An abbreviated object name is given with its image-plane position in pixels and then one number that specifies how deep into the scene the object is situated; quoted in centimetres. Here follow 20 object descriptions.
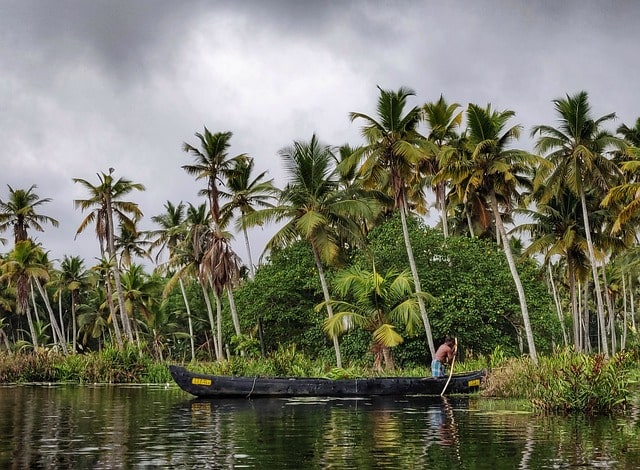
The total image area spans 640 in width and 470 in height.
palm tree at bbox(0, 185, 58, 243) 5006
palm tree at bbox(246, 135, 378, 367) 3469
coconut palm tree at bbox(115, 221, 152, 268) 5266
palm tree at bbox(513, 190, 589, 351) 3931
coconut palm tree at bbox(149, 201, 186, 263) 5134
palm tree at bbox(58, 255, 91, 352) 5859
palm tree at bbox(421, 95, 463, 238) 4050
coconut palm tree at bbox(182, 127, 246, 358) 3975
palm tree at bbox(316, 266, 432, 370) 3014
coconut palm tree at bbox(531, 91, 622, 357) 3569
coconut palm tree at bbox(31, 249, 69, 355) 4907
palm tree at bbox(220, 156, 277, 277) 4181
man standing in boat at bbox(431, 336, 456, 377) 2664
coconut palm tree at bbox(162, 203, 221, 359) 4528
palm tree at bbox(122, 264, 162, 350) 5500
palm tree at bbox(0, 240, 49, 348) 4825
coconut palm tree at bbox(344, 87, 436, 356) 3275
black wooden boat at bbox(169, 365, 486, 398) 2500
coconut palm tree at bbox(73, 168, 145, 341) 4547
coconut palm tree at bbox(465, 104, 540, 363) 3045
